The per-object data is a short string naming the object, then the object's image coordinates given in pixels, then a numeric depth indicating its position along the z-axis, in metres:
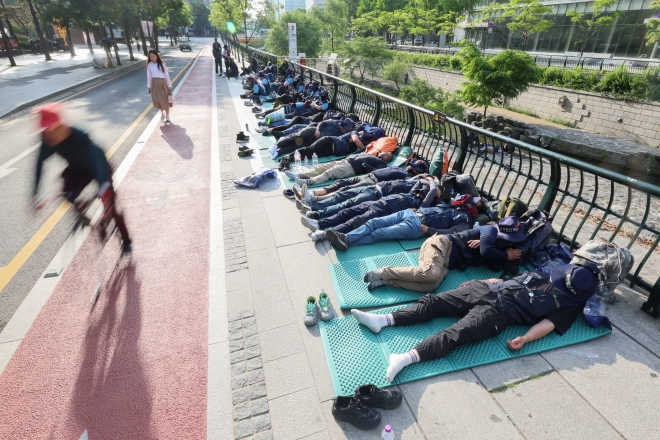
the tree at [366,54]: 35.62
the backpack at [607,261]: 3.36
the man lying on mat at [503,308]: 3.17
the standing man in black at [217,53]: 22.73
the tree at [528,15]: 28.12
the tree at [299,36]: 38.53
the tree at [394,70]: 35.12
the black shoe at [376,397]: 2.62
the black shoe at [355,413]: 2.51
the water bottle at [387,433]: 2.44
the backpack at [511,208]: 4.43
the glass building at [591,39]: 29.20
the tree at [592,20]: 27.80
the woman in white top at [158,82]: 10.15
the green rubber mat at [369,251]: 4.56
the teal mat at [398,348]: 2.94
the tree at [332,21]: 52.84
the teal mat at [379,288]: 3.77
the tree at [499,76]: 20.59
